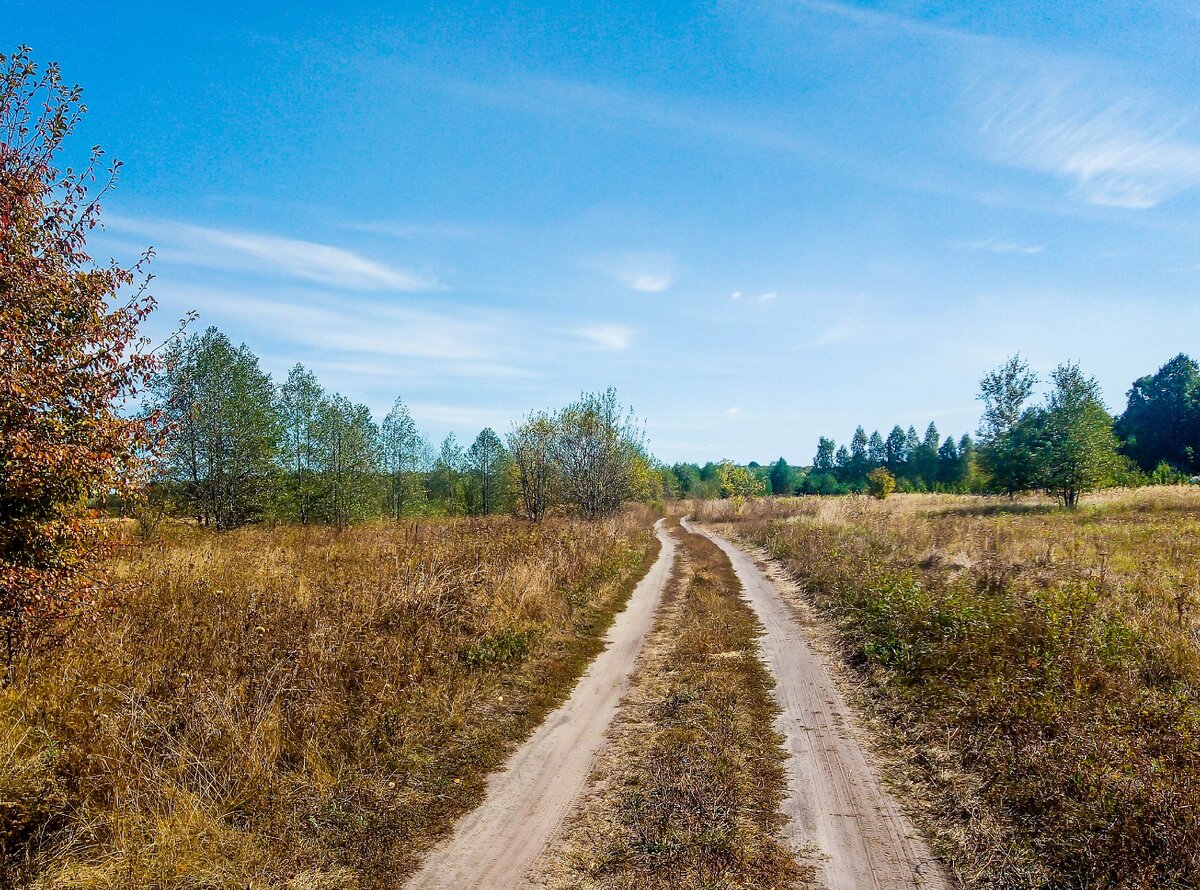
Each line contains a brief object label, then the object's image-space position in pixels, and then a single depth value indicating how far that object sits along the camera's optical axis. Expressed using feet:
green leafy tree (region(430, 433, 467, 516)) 206.18
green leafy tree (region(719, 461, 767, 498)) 209.26
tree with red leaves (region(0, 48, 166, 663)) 16.52
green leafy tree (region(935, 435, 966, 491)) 321.93
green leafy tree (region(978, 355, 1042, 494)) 124.16
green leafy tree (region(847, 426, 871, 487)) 407.23
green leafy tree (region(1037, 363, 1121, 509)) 113.60
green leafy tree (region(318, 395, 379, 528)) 120.98
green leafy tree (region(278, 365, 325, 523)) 119.14
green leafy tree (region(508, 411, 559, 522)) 112.37
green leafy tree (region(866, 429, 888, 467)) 416.83
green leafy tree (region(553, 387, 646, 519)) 109.91
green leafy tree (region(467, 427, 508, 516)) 203.21
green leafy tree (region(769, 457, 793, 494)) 437.99
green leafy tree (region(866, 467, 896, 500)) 191.42
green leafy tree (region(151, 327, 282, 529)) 97.45
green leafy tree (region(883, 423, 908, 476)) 404.94
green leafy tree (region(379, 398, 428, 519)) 158.40
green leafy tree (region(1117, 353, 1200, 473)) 220.43
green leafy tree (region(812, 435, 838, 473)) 464.24
